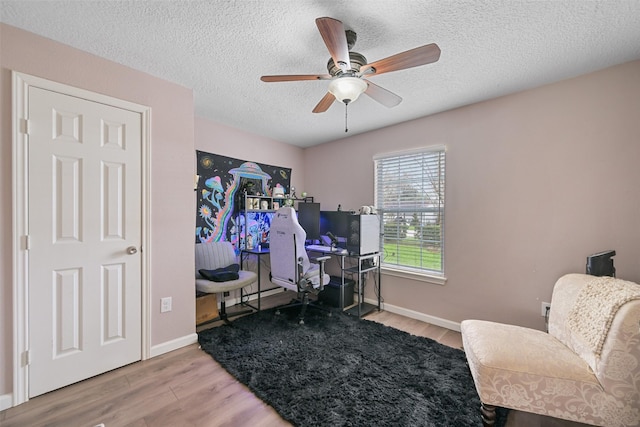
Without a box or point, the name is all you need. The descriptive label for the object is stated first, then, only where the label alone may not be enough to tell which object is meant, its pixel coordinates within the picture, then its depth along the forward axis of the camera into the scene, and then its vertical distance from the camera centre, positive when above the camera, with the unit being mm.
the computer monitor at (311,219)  3535 -96
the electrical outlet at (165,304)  2211 -818
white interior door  1689 -196
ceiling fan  1280 +878
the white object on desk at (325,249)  3110 -475
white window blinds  2893 +55
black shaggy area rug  1554 -1241
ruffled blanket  1291 -529
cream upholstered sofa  1195 -803
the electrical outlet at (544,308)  2166 -831
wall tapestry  3162 +286
